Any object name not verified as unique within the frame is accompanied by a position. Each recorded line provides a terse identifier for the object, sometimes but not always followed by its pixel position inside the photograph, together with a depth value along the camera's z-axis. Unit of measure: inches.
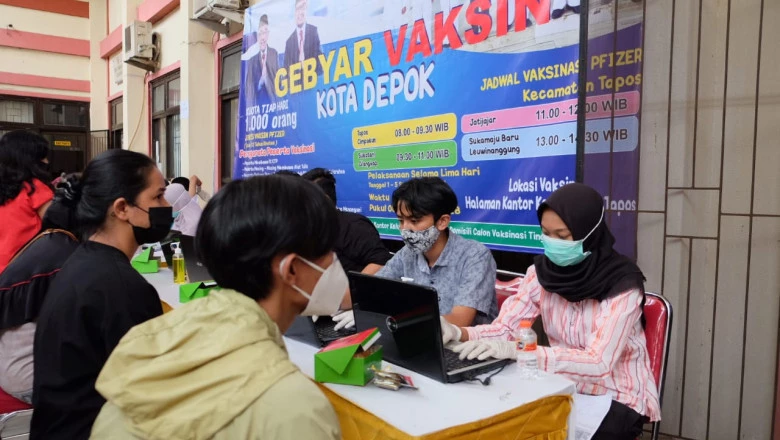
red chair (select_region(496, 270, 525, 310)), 87.4
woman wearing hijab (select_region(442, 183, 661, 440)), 57.6
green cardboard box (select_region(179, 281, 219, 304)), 85.0
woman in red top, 98.3
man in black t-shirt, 103.0
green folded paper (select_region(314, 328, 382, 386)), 50.5
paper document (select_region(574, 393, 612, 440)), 56.6
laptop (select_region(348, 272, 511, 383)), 50.1
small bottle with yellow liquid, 108.0
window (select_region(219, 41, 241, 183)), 212.0
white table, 43.8
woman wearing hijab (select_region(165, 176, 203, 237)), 141.8
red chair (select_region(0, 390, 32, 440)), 68.5
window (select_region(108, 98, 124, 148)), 351.3
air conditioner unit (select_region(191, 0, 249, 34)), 192.1
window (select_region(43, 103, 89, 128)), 361.4
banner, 88.3
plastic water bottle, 54.8
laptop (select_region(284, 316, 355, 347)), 64.2
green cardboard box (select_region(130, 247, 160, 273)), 118.3
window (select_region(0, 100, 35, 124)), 347.6
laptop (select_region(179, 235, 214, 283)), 100.6
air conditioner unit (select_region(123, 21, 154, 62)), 265.3
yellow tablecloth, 43.5
